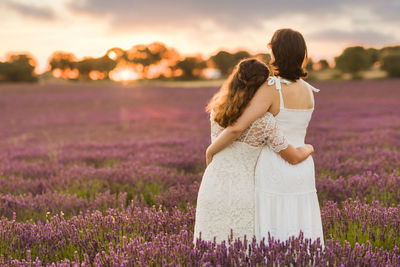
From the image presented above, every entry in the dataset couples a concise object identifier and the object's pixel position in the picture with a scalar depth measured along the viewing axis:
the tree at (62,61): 103.88
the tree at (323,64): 89.19
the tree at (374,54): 74.01
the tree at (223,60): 94.19
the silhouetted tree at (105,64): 98.31
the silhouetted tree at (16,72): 60.41
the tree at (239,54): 94.94
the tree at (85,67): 99.13
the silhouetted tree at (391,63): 50.88
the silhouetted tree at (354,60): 61.81
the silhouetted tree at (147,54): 111.38
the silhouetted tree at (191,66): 95.69
